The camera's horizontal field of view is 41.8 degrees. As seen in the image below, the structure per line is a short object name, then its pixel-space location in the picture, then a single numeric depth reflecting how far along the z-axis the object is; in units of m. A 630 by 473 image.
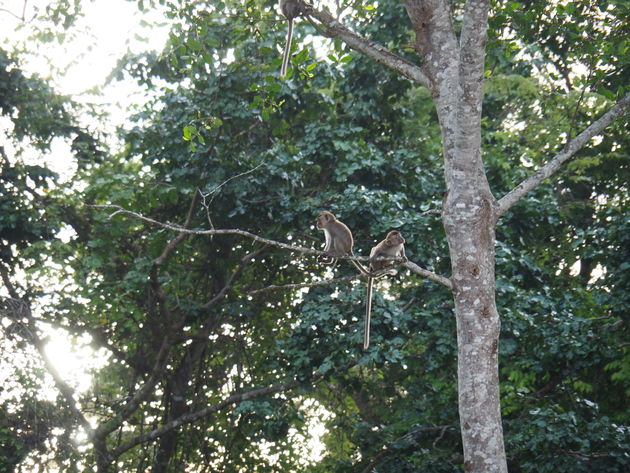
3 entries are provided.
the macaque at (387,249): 7.26
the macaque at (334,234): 7.82
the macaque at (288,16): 5.89
